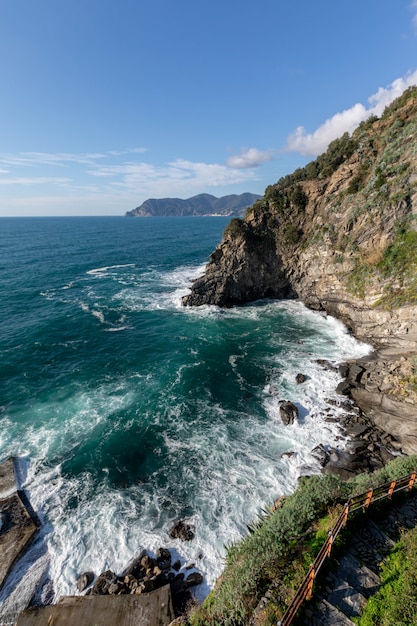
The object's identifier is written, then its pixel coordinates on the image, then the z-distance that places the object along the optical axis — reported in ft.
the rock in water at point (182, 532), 58.80
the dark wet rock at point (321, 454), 74.25
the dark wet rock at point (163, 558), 54.26
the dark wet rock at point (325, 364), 110.73
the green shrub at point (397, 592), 28.22
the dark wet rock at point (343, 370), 105.40
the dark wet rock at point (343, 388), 97.30
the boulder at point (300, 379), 104.01
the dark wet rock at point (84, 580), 51.69
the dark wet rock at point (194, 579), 51.24
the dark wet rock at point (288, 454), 76.54
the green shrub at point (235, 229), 181.27
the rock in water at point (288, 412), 87.98
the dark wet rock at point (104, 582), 50.47
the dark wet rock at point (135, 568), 53.26
